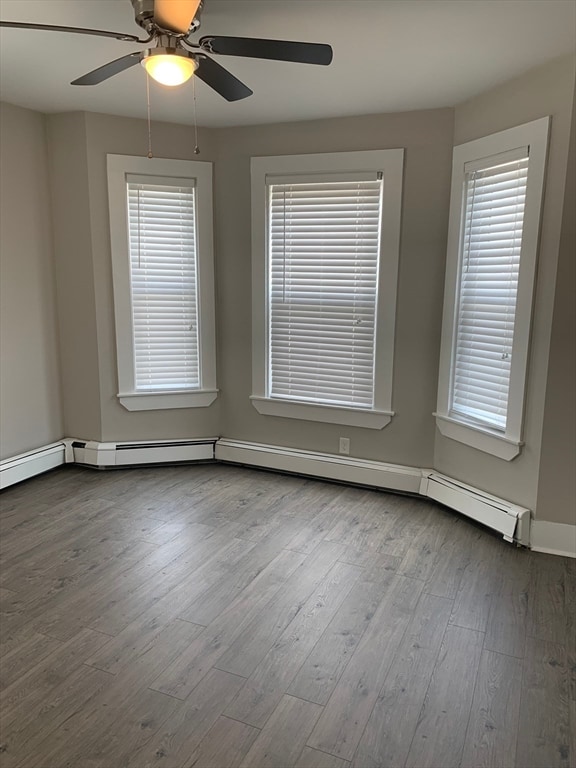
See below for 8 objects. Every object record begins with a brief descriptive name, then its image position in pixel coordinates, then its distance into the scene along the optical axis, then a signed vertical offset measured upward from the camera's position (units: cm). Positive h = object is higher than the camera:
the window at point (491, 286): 301 +4
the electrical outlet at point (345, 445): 409 -113
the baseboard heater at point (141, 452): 425 -126
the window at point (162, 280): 404 +6
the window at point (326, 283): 375 +5
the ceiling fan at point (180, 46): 188 +88
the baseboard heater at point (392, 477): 319 -128
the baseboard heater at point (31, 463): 384 -126
